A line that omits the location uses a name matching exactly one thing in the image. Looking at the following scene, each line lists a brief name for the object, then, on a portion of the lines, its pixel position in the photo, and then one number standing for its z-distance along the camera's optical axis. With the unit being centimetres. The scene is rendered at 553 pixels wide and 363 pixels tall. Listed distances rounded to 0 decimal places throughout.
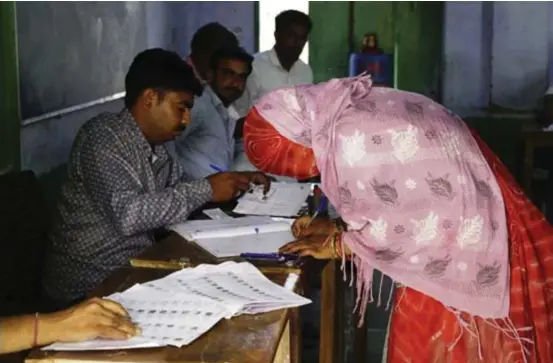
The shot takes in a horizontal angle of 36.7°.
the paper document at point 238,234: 211
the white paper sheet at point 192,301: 146
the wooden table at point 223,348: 139
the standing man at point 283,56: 477
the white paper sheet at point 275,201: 256
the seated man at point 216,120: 344
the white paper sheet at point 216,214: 251
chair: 248
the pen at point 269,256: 201
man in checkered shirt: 226
